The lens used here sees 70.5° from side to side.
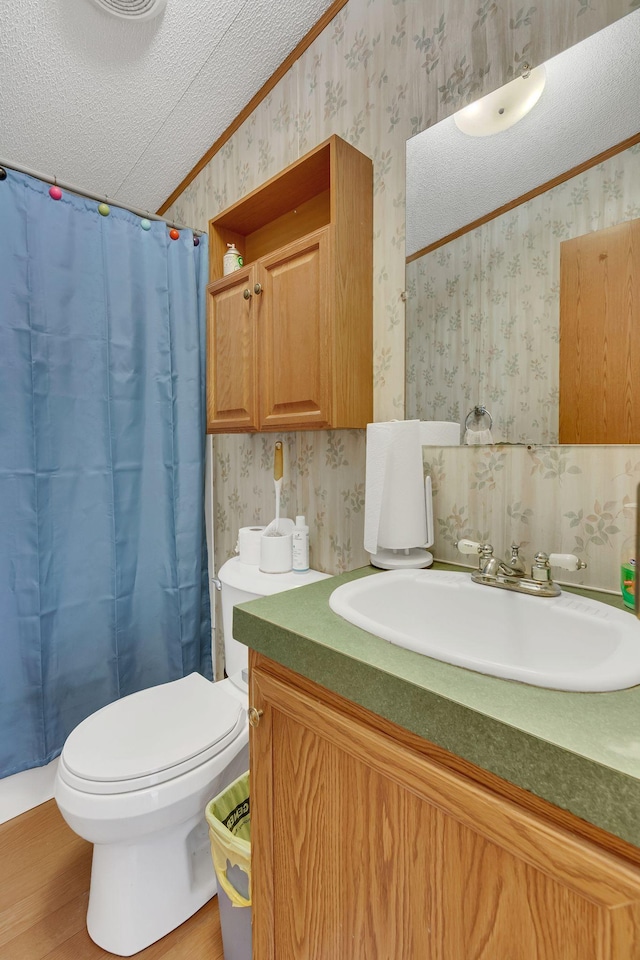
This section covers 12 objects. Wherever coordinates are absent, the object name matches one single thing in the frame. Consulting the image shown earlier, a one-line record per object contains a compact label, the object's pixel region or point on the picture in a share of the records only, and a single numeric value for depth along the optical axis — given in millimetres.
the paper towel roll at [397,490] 1096
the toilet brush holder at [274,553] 1407
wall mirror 884
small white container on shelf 1596
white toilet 1007
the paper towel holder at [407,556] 1101
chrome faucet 864
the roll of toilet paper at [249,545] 1474
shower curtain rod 1377
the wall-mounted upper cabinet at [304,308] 1212
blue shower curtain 1411
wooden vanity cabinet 454
